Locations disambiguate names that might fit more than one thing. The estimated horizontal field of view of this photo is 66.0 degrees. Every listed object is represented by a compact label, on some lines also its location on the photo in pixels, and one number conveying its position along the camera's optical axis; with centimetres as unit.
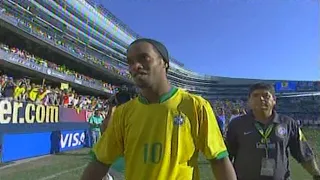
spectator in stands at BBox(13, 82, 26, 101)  909
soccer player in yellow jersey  111
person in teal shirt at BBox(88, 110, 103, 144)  1004
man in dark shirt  200
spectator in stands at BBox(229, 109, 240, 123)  874
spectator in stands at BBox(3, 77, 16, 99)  897
